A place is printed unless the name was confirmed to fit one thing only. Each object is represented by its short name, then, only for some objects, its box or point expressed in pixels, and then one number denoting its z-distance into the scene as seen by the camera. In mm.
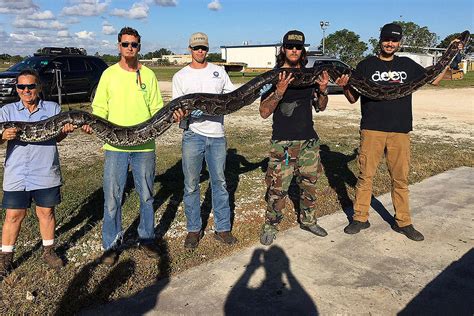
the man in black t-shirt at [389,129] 5793
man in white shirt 5387
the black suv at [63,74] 17238
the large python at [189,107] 4801
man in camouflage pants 5508
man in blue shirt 4711
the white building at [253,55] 87000
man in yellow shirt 4836
